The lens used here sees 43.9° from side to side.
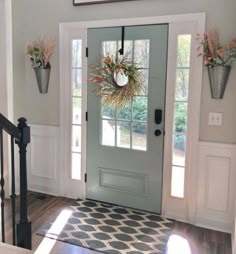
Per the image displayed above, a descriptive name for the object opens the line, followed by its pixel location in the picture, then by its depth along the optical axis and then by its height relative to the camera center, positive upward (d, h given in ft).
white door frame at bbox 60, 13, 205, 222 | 9.43 +0.56
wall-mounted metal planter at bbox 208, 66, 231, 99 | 8.85 +0.48
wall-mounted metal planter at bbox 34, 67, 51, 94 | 11.39 +0.51
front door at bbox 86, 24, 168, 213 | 10.09 -1.42
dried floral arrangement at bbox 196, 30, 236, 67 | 8.73 +1.32
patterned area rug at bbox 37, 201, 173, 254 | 8.57 -4.38
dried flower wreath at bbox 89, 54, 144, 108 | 10.27 +0.45
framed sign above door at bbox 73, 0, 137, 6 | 10.32 +3.22
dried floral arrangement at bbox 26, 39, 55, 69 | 11.20 +1.44
